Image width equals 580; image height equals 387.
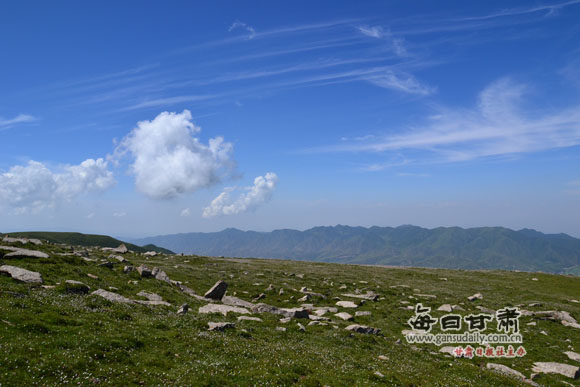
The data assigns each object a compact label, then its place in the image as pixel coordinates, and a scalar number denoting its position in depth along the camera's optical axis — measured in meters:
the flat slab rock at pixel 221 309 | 29.52
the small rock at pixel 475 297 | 51.15
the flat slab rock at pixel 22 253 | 32.09
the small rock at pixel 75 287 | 25.52
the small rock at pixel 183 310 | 26.29
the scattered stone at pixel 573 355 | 27.91
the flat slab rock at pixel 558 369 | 23.97
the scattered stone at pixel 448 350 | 27.22
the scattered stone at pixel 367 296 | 47.04
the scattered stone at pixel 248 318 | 27.42
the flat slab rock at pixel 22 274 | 25.58
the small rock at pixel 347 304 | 41.37
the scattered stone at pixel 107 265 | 40.26
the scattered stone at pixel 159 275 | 40.77
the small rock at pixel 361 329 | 28.70
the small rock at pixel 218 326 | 22.02
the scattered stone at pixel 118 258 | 48.53
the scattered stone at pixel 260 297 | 41.87
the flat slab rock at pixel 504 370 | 22.58
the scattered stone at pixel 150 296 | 31.38
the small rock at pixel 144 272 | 39.31
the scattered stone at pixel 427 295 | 51.42
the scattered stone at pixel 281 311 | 31.85
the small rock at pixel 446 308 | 41.44
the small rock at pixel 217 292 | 38.00
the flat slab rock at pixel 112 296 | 26.66
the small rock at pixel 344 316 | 34.31
